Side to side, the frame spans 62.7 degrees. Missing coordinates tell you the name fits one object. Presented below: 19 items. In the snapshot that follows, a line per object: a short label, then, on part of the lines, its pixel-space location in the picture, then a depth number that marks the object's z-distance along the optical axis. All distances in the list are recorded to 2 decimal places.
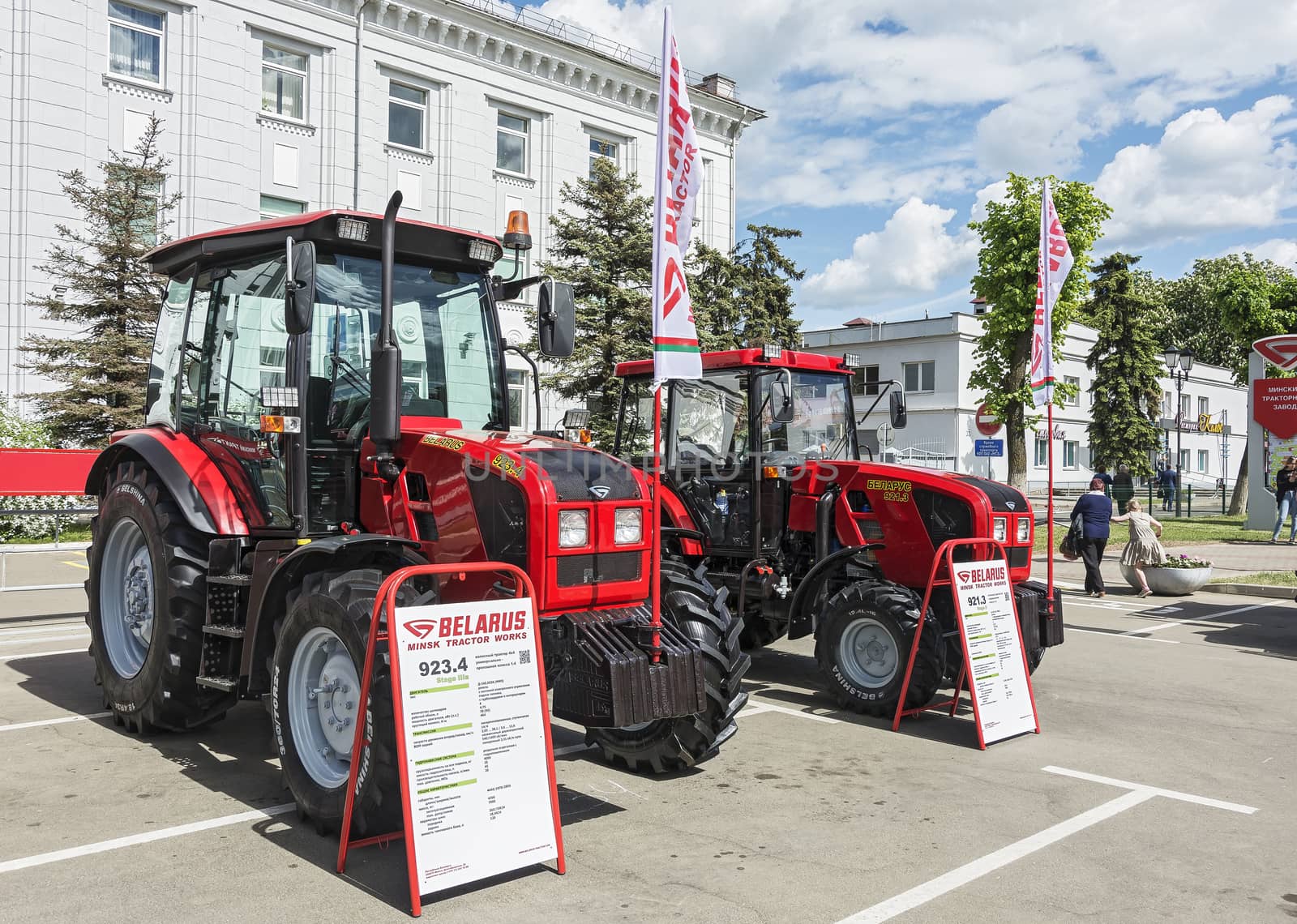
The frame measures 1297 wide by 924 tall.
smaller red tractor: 7.36
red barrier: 9.84
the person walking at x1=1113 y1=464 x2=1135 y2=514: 18.98
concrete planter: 14.39
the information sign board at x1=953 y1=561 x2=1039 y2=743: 6.60
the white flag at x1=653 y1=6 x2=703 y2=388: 5.10
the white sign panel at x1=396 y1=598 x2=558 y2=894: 3.94
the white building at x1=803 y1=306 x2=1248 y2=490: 47.00
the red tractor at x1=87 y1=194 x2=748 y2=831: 4.72
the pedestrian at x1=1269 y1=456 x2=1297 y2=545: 22.36
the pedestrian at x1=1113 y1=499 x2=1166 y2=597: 14.55
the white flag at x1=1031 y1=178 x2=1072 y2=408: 9.56
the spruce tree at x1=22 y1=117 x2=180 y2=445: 19.48
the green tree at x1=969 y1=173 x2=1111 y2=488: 22.58
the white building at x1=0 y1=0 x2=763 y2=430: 20.83
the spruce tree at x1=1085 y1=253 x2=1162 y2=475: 45.72
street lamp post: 30.81
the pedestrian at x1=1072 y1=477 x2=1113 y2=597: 14.03
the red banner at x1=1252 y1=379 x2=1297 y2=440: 23.06
